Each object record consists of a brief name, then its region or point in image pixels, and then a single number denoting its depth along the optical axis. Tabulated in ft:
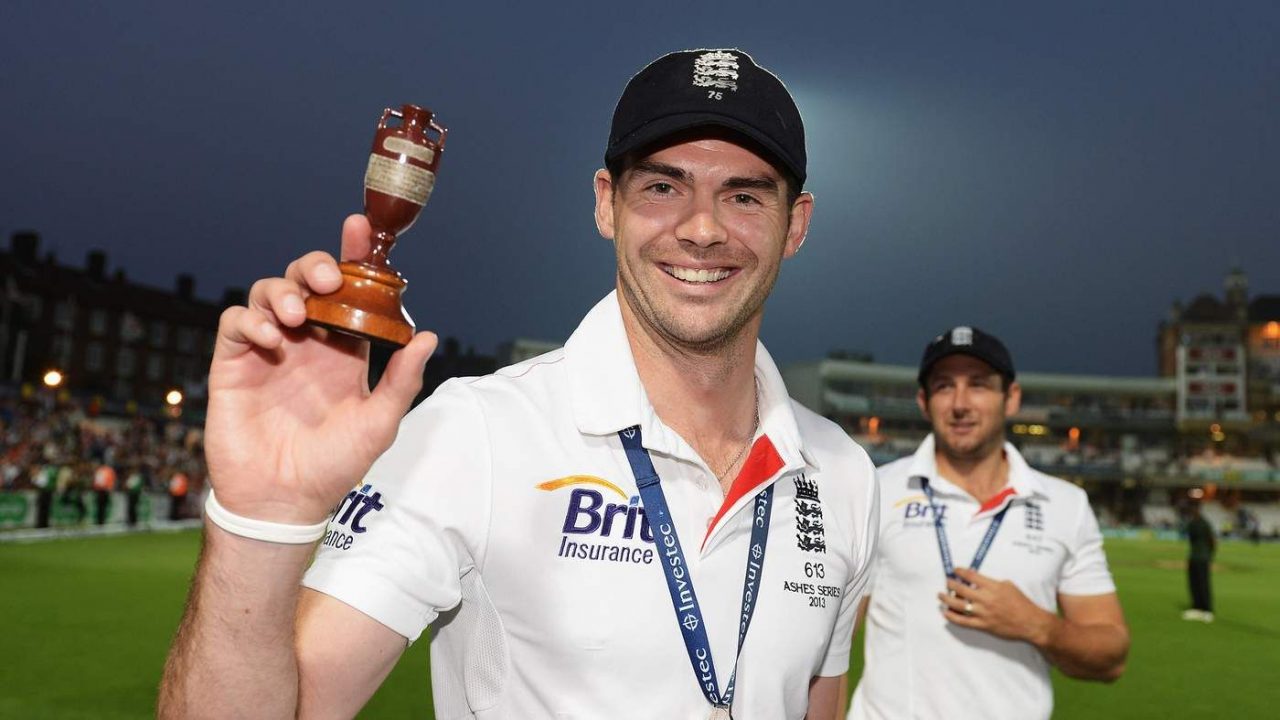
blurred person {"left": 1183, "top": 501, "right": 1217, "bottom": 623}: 60.03
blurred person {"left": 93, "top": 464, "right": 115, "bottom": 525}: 87.56
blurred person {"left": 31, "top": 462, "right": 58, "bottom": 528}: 83.25
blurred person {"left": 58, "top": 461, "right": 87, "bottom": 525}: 86.53
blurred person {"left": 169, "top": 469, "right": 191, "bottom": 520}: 101.65
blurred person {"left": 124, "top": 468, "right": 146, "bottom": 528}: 92.68
